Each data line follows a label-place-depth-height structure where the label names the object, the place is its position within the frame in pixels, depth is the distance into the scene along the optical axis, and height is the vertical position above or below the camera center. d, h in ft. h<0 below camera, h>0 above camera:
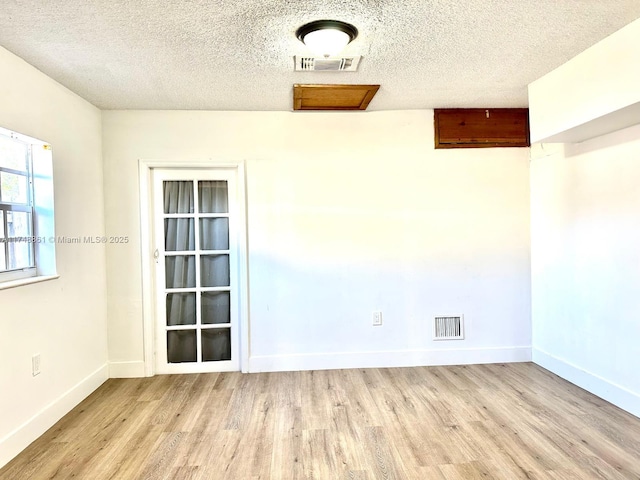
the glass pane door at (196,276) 11.61 -1.13
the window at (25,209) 7.70 +0.73
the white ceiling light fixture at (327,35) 6.75 +3.67
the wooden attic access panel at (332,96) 9.78 +3.83
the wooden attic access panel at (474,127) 11.77 +3.35
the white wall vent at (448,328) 11.93 -2.87
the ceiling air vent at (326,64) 8.16 +3.82
